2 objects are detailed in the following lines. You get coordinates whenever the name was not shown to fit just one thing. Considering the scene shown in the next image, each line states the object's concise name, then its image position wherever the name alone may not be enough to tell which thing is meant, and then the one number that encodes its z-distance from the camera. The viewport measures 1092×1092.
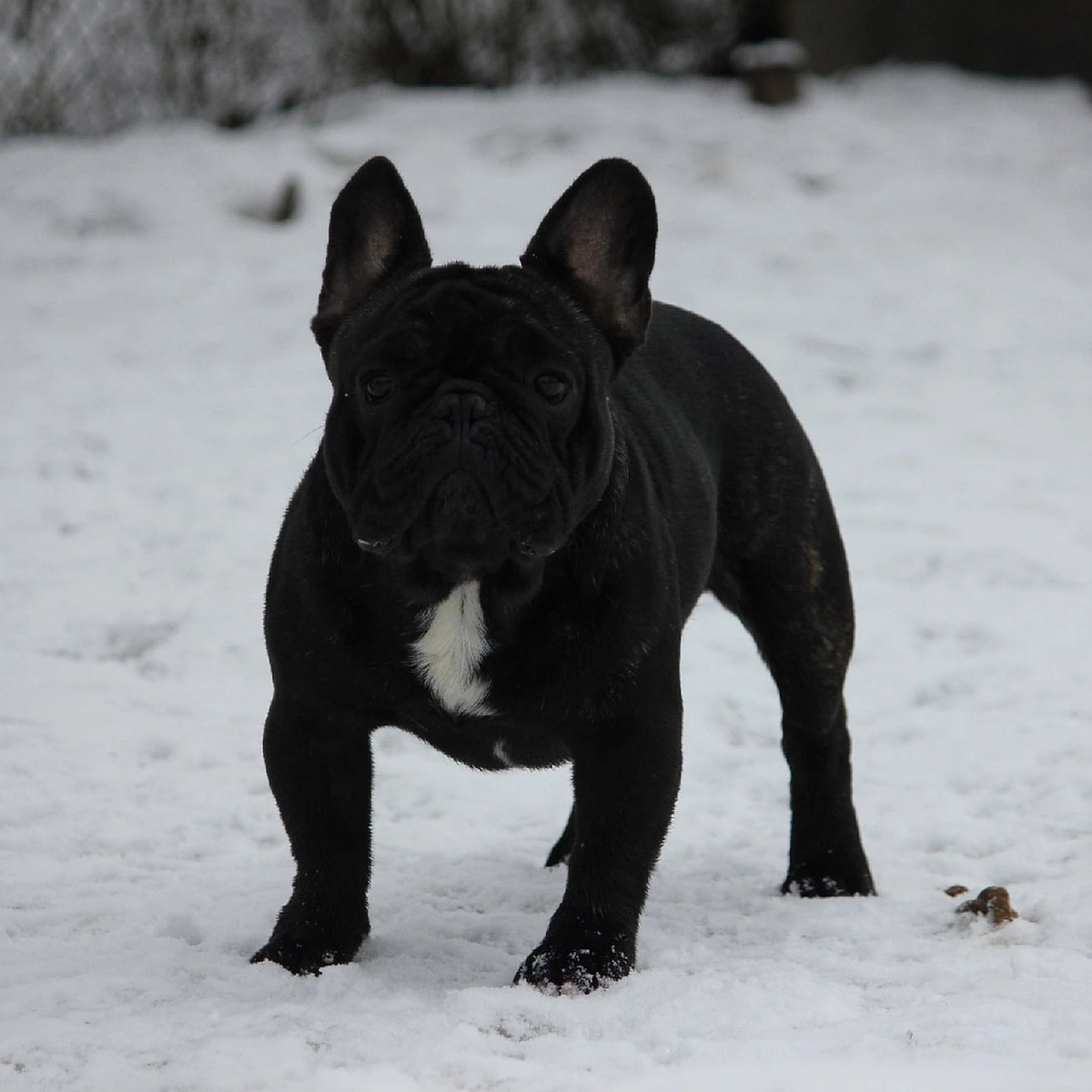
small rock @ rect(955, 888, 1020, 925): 7.05
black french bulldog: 5.85
